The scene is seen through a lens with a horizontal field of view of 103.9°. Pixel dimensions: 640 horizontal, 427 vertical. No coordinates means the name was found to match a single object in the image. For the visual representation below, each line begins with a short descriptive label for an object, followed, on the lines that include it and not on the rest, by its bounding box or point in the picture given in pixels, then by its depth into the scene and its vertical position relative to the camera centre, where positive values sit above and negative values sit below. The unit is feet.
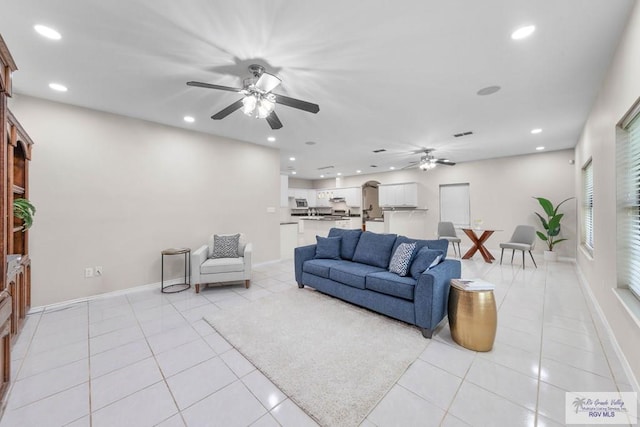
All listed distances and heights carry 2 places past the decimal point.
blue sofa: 8.09 -2.42
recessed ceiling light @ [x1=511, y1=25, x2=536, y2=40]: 6.59 +4.82
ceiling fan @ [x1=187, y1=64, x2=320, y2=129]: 7.83 +3.84
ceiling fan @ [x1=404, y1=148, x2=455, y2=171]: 18.81 +3.88
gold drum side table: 7.26 -3.15
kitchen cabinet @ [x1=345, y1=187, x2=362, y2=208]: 33.09 +2.26
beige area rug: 5.56 -4.03
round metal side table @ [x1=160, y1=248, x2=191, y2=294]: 12.70 -3.24
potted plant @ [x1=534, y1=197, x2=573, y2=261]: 18.69 -1.15
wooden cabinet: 5.38 -0.55
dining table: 18.94 -2.73
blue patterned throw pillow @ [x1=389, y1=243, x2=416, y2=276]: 9.44 -1.80
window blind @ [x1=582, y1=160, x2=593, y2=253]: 13.24 +0.19
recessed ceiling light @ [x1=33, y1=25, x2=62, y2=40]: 6.54 +4.98
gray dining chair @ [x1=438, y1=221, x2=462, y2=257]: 21.59 -1.60
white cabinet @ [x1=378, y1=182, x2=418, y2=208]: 27.04 +2.02
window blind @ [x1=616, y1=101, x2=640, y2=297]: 6.56 +0.26
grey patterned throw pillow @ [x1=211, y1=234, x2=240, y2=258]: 13.87 -1.76
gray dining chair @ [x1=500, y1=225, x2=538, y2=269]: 16.98 -2.05
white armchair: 12.26 -2.67
